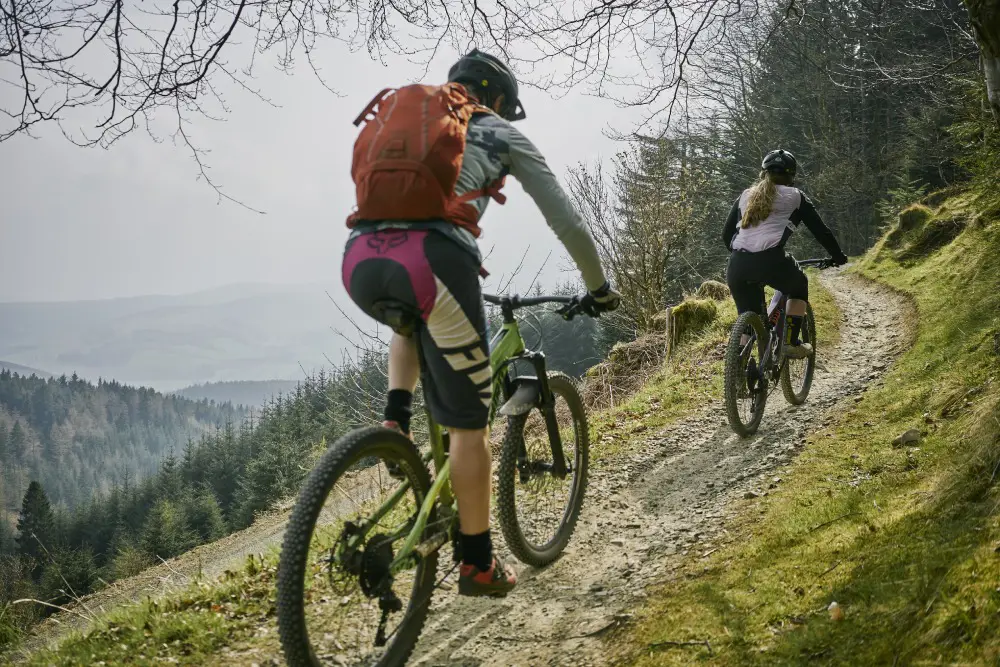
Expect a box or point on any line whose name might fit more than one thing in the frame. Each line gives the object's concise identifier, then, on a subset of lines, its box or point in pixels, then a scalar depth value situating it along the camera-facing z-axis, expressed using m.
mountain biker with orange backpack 2.45
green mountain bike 2.38
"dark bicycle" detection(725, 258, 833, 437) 5.66
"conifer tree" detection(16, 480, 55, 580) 66.75
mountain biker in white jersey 5.61
